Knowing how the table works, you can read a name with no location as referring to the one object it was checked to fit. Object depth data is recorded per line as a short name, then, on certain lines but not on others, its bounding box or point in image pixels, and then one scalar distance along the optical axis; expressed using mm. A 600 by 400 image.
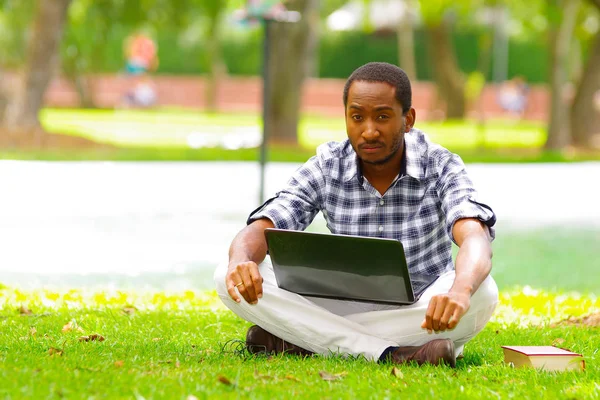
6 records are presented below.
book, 6789
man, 6952
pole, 13948
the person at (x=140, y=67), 54749
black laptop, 6556
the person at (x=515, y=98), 57662
